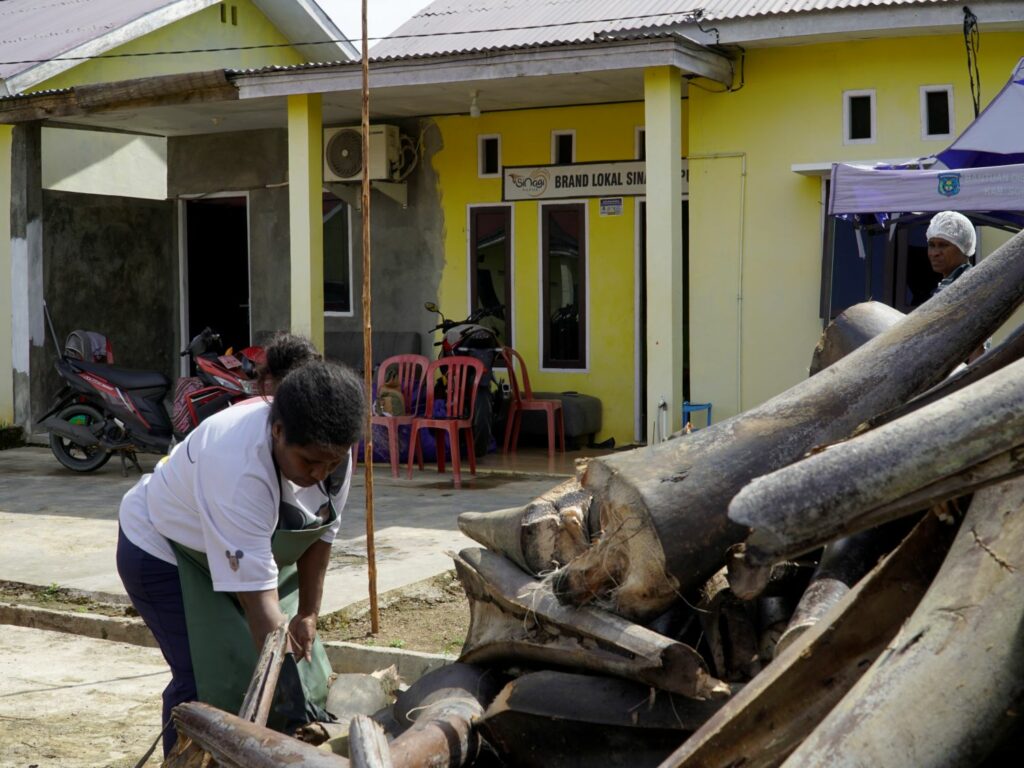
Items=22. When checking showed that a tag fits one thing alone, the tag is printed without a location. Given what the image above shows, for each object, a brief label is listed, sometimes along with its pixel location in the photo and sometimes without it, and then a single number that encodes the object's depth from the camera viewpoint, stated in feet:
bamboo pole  20.36
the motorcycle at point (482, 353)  37.06
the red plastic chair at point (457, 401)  34.94
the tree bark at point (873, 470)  5.04
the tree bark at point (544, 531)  13.87
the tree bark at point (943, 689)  7.22
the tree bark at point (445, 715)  11.44
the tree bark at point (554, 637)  11.30
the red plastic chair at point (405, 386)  35.24
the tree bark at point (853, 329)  15.08
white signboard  40.16
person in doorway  20.42
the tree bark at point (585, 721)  11.49
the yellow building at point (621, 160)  33.65
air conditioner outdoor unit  42.22
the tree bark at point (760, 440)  10.77
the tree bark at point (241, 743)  10.19
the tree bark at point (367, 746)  9.92
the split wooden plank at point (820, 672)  8.47
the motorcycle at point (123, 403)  36.47
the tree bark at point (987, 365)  8.93
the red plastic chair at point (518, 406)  38.29
